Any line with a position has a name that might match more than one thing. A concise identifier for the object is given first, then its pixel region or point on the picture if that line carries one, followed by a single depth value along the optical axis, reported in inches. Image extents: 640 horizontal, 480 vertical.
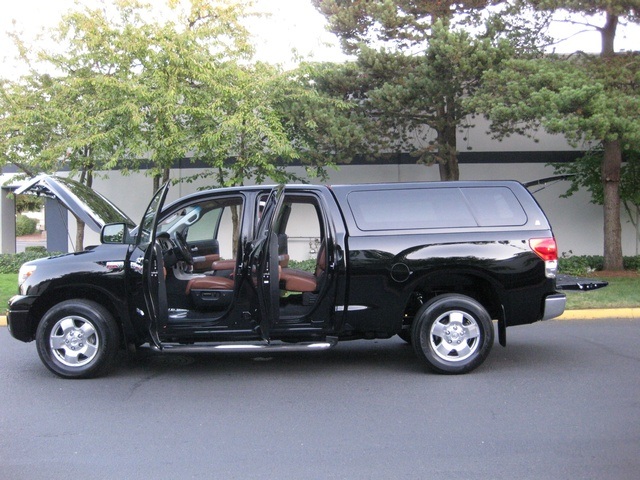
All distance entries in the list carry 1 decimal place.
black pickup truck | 262.2
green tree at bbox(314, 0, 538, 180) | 536.4
